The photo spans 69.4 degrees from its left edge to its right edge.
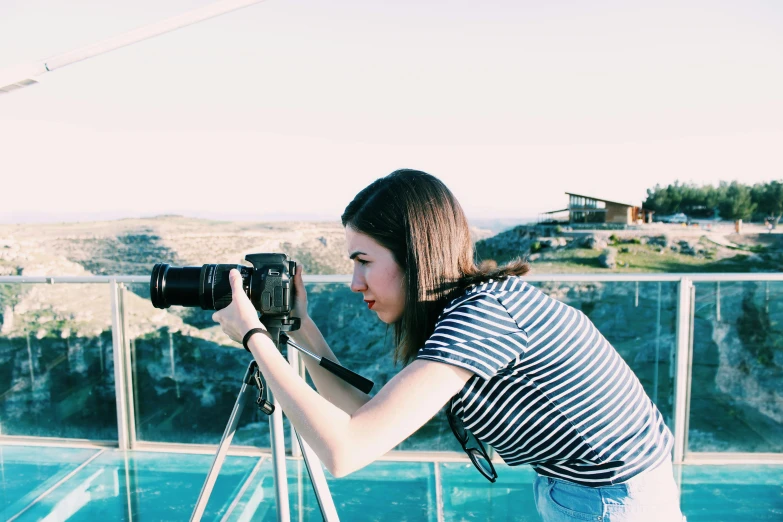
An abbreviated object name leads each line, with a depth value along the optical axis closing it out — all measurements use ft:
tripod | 4.32
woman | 2.72
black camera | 4.21
